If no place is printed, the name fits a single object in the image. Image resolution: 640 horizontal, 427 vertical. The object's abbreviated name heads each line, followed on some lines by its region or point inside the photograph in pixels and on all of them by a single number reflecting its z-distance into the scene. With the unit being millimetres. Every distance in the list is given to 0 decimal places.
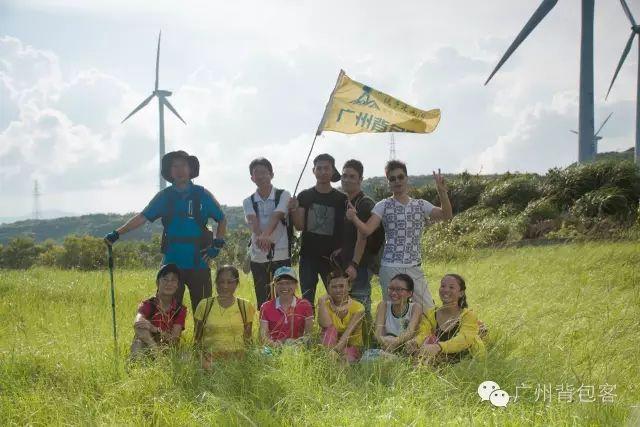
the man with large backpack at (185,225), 4949
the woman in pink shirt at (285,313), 4668
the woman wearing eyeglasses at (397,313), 4438
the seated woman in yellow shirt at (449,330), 4176
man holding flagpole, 5059
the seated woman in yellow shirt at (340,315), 4516
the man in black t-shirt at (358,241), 4926
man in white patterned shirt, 4781
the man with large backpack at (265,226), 5133
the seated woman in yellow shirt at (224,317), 4602
